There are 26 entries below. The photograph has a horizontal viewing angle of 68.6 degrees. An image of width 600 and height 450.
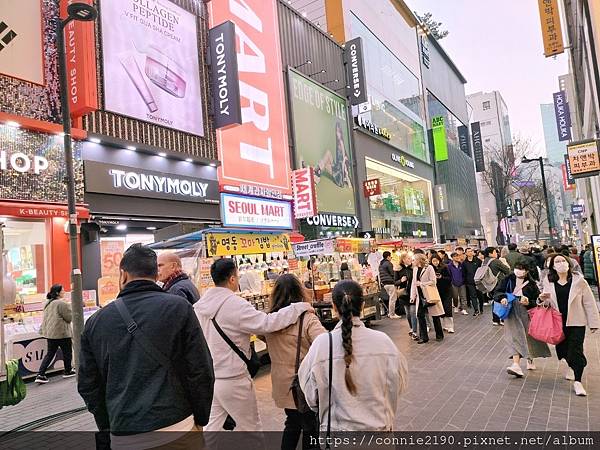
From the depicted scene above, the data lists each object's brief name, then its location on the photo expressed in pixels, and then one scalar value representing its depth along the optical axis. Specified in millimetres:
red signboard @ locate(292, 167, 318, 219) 19375
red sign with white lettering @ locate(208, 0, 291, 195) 17141
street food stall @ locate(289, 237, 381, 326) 10102
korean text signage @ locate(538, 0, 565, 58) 15172
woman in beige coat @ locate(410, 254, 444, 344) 9443
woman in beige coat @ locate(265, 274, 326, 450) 3564
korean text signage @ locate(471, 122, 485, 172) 54094
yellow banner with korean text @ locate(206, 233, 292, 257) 7898
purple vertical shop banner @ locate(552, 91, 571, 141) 26375
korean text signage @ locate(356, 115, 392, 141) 27103
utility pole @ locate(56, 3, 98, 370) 7699
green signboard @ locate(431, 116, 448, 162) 40562
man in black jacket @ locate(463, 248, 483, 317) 13188
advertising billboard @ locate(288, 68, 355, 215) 21438
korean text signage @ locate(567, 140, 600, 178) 13164
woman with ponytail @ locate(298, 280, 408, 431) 2426
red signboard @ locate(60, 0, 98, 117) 11133
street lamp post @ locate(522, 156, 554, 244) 28312
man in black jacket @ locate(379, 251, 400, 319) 13680
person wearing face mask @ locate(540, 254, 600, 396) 5633
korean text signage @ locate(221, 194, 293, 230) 10542
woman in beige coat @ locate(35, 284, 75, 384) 8789
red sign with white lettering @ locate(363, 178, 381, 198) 25719
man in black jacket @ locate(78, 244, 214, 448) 2242
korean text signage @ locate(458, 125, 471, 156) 53656
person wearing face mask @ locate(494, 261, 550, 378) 6520
